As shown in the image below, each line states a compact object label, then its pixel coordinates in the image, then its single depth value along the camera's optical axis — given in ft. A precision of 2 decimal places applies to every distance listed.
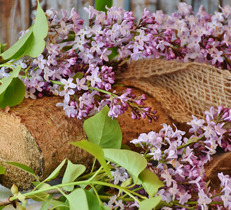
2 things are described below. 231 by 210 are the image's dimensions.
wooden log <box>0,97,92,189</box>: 3.63
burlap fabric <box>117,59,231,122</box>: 4.12
